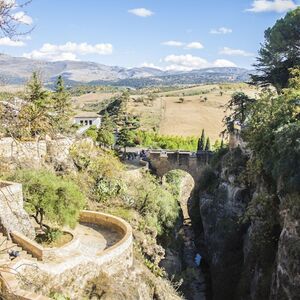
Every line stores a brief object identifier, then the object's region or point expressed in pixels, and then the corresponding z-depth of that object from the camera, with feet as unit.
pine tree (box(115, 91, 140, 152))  103.93
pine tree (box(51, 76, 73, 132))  94.46
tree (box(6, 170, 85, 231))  44.09
